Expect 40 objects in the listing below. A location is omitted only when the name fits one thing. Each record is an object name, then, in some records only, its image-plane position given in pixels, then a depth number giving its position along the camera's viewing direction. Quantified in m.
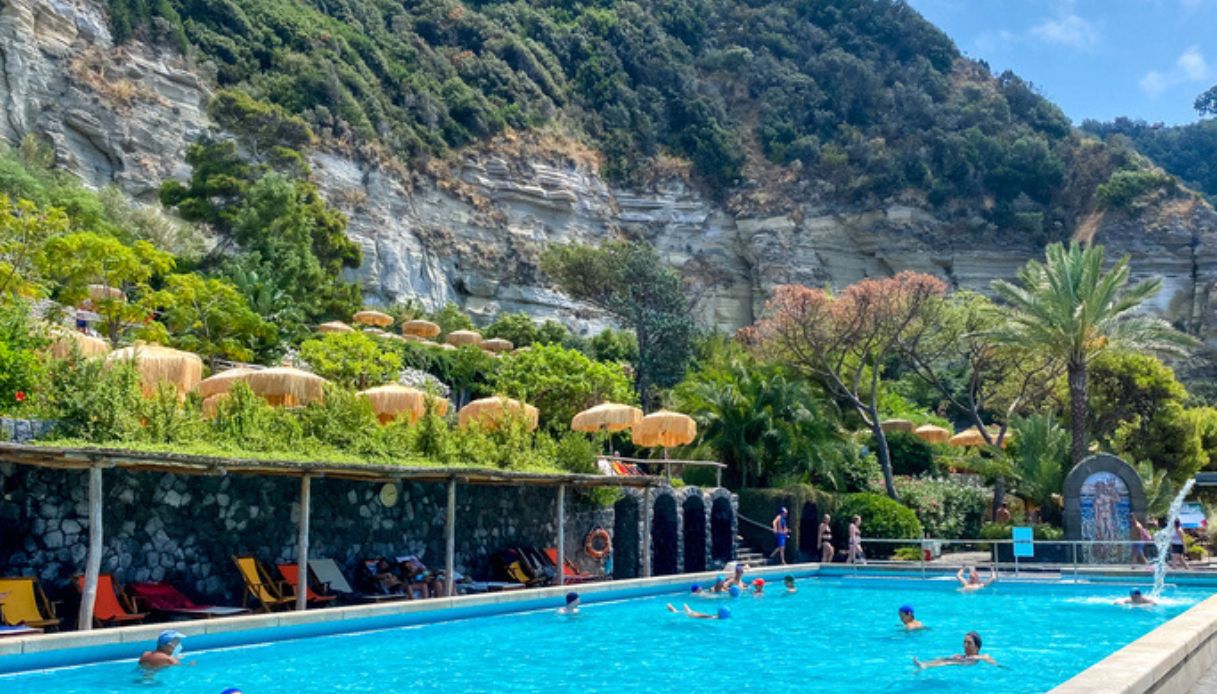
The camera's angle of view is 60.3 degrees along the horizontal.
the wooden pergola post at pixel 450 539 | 16.62
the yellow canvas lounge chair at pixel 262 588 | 14.32
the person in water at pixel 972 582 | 20.94
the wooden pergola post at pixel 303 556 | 14.16
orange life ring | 21.58
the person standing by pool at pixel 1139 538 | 22.09
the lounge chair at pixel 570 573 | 20.14
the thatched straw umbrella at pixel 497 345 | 44.09
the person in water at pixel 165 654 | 10.61
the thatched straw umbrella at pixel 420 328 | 43.66
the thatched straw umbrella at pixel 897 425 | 34.97
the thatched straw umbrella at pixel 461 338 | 43.47
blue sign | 22.47
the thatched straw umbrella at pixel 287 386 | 18.95
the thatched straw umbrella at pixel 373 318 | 41.31
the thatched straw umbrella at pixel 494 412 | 20.53
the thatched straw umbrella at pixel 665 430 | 24.11
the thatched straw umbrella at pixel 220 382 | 18.61
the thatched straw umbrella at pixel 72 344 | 15.62
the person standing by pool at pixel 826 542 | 25.03
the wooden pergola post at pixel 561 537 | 19.27
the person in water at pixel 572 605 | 16.50
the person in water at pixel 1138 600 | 17.86
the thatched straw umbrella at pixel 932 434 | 35.16
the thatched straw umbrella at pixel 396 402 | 22.00
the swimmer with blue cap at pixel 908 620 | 15.33
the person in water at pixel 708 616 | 16.78
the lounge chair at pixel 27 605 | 11.31
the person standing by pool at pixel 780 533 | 24.62
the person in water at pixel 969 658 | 11.99
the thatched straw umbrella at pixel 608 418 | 24.92
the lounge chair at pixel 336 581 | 15.72
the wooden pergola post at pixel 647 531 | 21.59
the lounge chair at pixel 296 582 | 15.16
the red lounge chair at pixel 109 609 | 12.34
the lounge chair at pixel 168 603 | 13.03
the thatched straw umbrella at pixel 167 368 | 17.19
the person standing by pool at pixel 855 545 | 24.52
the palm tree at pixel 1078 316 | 26.89
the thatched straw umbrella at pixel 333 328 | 36.41
